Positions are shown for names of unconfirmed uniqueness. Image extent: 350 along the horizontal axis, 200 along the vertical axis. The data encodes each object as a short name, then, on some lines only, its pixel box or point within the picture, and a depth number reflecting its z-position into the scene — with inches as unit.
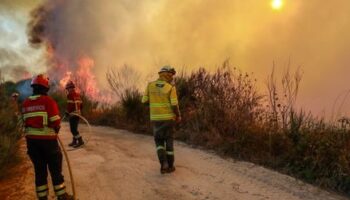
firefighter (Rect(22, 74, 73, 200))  300.0
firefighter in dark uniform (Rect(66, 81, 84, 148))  510.6
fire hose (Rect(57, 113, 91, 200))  309.1
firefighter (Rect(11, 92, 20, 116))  437.6
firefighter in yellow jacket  386.0
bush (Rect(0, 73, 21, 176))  381.7
